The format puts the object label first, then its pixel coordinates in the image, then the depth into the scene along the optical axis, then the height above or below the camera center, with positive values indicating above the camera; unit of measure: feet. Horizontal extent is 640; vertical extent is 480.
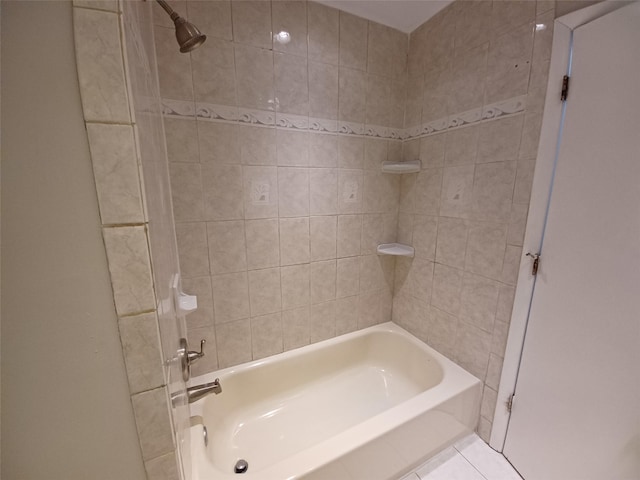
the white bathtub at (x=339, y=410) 3.33 -3.71
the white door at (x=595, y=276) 2.77 -0.97
